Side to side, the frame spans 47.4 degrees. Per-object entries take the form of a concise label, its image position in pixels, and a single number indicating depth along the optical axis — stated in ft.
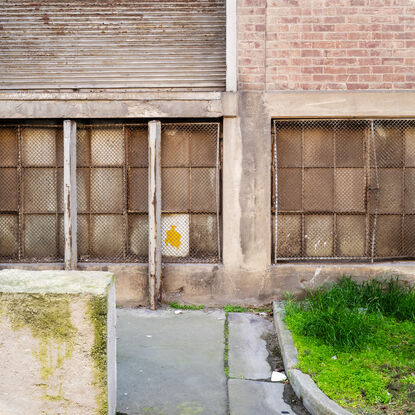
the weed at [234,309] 19.03
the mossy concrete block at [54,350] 9.18
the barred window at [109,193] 19.94
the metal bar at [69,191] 18.86
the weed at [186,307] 19.29
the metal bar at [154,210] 18.84
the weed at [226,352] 13.87
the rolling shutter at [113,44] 19.34
